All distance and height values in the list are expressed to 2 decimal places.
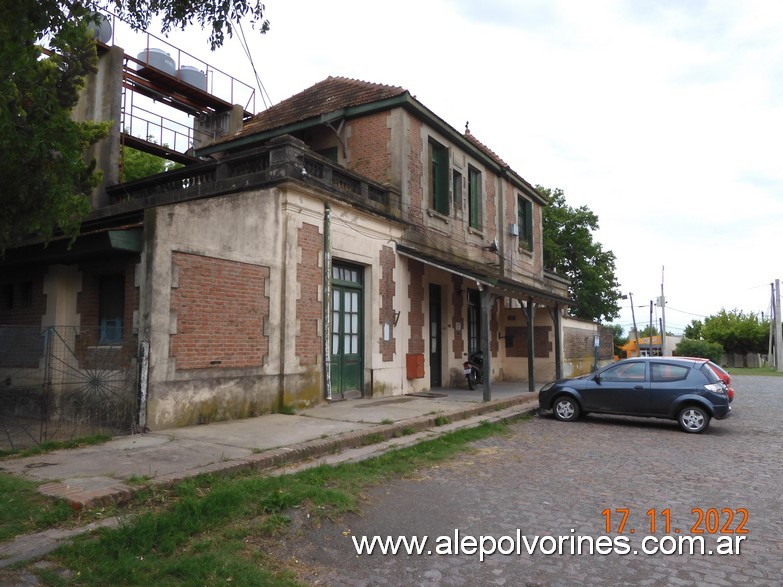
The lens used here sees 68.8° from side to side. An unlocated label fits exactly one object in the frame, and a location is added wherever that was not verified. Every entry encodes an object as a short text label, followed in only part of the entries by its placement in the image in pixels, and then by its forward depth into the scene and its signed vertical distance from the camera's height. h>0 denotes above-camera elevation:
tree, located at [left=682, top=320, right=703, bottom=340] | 61.58 +1.27
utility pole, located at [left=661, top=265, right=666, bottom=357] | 40.58 +1.49
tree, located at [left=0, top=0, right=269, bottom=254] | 5.12 +2.72
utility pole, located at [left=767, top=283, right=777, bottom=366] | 42.71 +1.31
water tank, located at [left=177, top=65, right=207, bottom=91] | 19.52 +9.07
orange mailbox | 13.91 -0.62
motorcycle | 15.77 -0.78
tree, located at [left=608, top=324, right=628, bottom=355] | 56.41 +0.04
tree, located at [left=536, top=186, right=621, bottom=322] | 39.38 +5.53
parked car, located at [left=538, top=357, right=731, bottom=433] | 10.12 -0.96
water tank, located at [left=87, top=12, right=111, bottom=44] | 14.87 +8.10
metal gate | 8.05 -0.77
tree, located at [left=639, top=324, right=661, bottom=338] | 105.61 +1.83
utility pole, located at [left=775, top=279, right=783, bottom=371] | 38.77 -0.37
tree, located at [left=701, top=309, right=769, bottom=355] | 53.50 +0.76
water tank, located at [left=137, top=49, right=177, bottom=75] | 18.41 +9.14
